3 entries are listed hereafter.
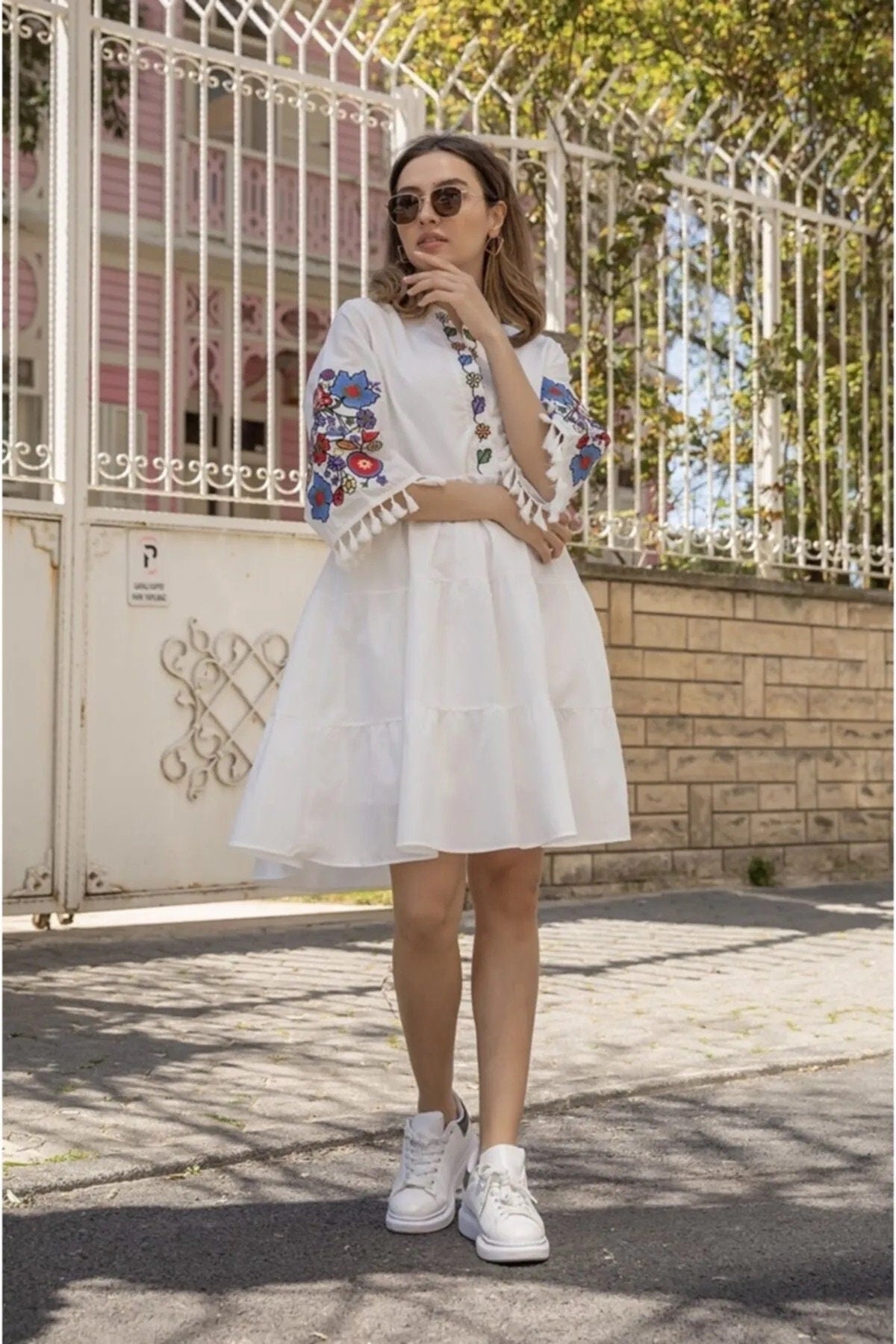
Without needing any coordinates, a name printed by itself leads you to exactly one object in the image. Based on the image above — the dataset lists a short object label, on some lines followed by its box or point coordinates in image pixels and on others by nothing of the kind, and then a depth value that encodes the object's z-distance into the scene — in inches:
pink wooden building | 293.9
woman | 120.6
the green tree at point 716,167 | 362.9
